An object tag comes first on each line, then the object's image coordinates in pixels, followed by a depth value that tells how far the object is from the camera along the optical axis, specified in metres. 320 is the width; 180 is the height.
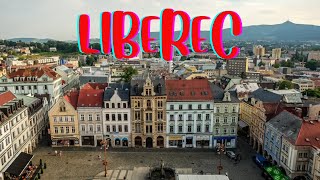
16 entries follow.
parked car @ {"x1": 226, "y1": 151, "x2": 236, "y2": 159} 67.03
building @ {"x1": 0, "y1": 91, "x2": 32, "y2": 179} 55.97
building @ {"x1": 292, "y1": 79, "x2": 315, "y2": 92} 155.50
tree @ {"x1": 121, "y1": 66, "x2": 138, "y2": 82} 133.94
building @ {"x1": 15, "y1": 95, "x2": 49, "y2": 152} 72.77
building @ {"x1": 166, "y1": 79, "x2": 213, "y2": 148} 71.62
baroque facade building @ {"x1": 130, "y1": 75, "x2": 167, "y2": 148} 70.88
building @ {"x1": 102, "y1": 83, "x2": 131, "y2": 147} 71.69
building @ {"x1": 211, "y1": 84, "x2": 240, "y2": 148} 71.94
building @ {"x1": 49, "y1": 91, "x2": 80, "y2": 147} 71.81
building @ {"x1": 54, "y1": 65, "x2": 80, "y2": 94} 120.62
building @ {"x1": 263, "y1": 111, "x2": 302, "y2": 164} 56.09
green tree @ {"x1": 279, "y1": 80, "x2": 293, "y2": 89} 135.64
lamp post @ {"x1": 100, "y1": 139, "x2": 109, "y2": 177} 57.92
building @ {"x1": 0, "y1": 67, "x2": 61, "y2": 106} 95.44
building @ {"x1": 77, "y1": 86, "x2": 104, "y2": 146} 72.13
